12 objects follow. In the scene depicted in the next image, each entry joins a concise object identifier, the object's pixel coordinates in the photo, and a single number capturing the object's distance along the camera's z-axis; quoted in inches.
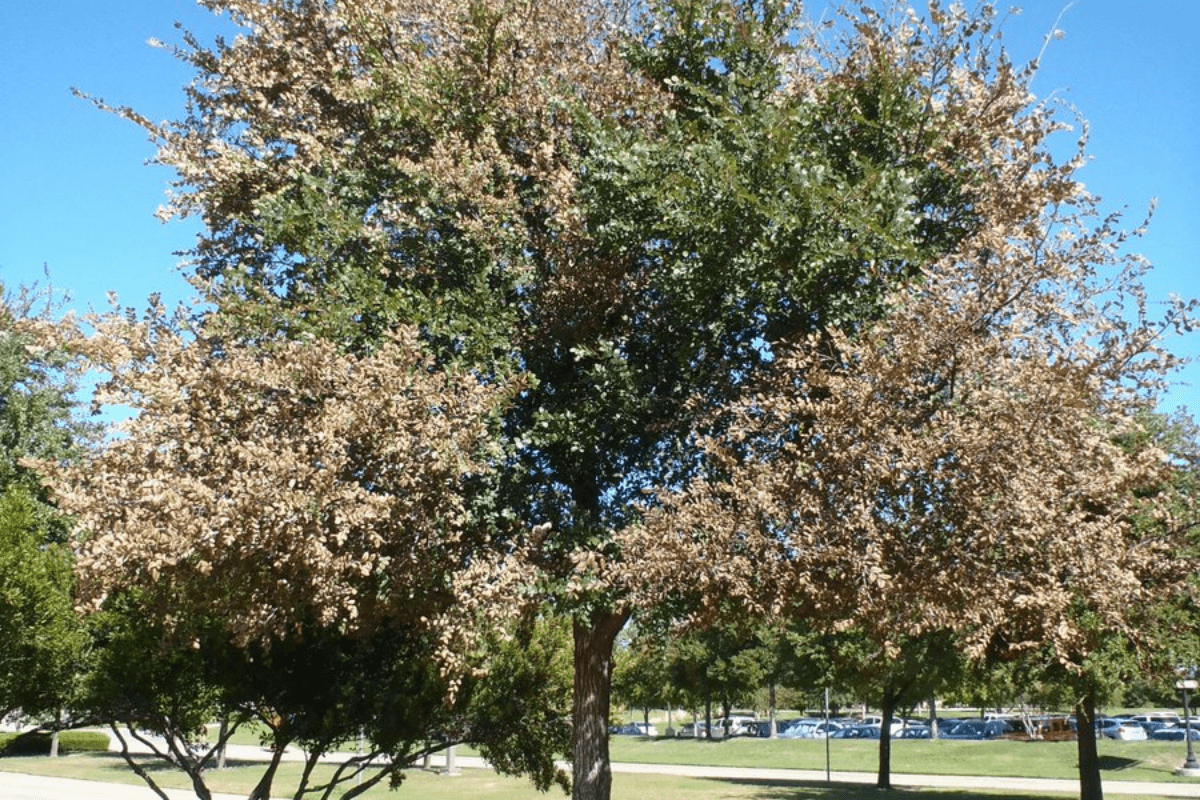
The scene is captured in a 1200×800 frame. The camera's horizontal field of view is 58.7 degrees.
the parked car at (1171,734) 2132.1
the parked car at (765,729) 2861.2
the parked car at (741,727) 2886.3
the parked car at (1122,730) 2177.7
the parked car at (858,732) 2534.4
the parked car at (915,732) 2554.1
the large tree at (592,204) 451.8
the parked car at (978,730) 2384.4
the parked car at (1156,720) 2333.9
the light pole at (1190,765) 1386.6
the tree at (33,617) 565.9
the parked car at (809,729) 2600.9
